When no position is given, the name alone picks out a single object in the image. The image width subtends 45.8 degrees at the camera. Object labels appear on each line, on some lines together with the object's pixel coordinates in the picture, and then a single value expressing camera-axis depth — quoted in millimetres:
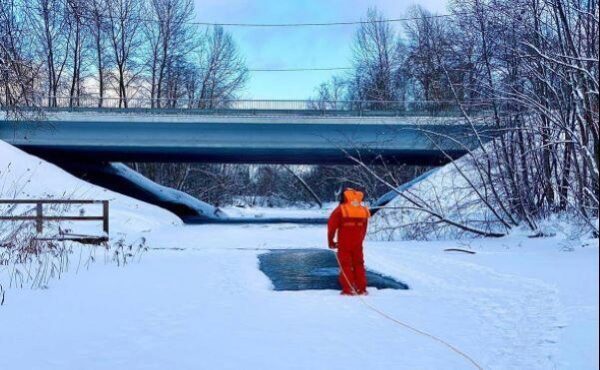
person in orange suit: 9812
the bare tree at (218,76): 55781
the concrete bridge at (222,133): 35031
